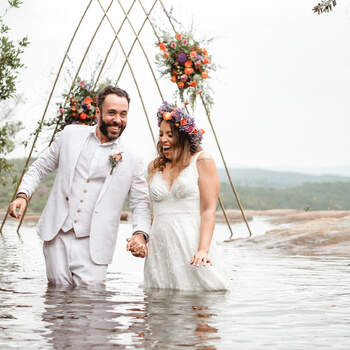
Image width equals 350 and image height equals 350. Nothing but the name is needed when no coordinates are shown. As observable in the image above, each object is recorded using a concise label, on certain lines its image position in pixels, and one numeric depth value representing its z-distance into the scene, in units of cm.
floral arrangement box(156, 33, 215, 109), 1078
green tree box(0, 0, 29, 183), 1026
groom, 574
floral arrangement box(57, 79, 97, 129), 1116
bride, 589
